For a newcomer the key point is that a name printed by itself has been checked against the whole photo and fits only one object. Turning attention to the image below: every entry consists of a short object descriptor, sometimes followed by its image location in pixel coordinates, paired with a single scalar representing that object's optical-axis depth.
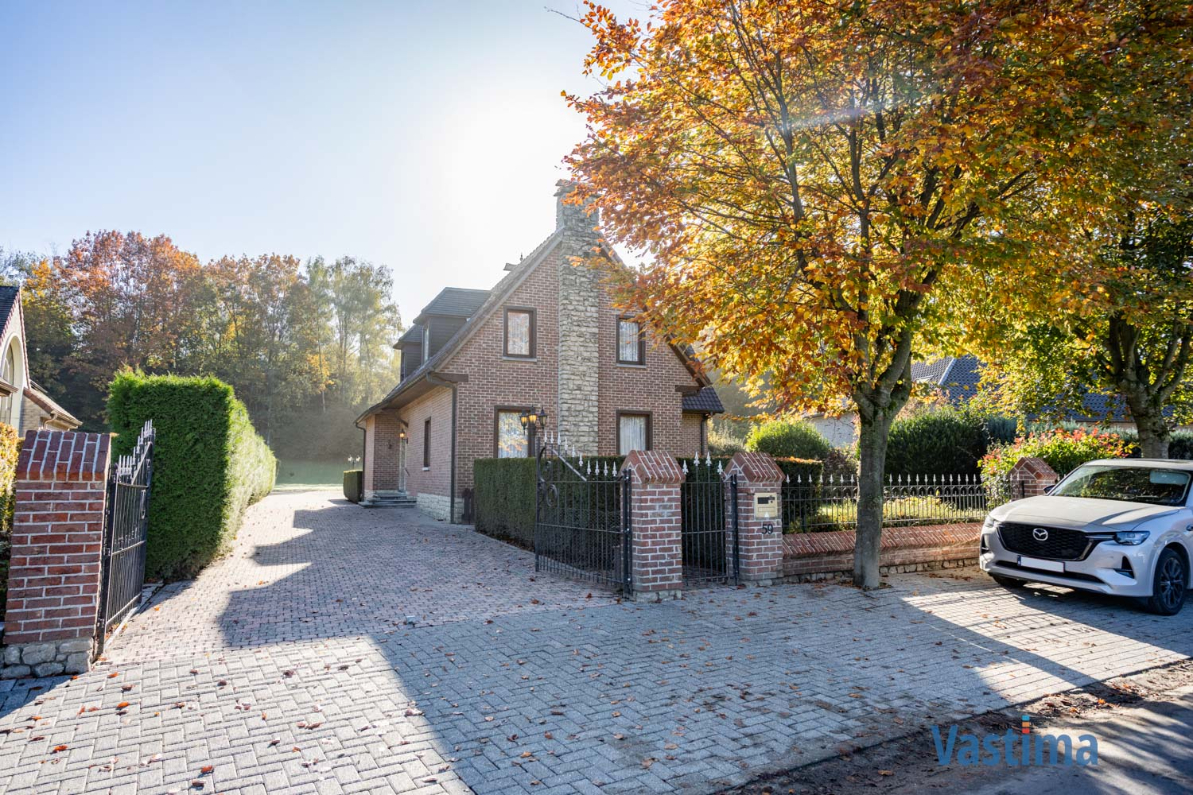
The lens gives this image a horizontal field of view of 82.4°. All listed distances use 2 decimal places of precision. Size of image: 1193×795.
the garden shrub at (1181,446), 19.05
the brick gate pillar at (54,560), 5.17
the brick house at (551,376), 17.02
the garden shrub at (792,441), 21.16
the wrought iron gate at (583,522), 8.29
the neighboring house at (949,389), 25.95
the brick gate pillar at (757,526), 8.88
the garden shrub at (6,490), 5.88
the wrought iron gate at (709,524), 9.02
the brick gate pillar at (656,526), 7.95
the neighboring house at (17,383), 20.02
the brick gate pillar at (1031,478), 11.61
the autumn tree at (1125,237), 7.10
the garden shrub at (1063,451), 13.63
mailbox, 8.88
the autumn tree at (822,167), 6.99
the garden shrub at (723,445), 29.64
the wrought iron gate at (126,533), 5.80
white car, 7.67
